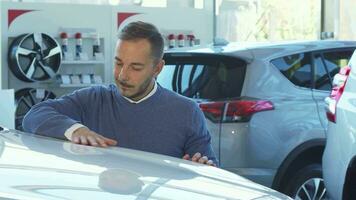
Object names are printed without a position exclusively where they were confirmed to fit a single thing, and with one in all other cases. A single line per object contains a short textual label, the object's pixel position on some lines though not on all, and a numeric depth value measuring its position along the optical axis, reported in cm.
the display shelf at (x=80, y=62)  1050
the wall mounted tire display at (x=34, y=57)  1009
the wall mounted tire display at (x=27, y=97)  1005
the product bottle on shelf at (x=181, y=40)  1145
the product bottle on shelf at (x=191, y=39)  1164
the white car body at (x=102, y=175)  210
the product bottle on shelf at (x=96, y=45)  1083
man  320
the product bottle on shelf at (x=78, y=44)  1063
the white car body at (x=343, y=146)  460
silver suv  543
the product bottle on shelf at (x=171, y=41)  1127
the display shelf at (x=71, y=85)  1042
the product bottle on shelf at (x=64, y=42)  1051
